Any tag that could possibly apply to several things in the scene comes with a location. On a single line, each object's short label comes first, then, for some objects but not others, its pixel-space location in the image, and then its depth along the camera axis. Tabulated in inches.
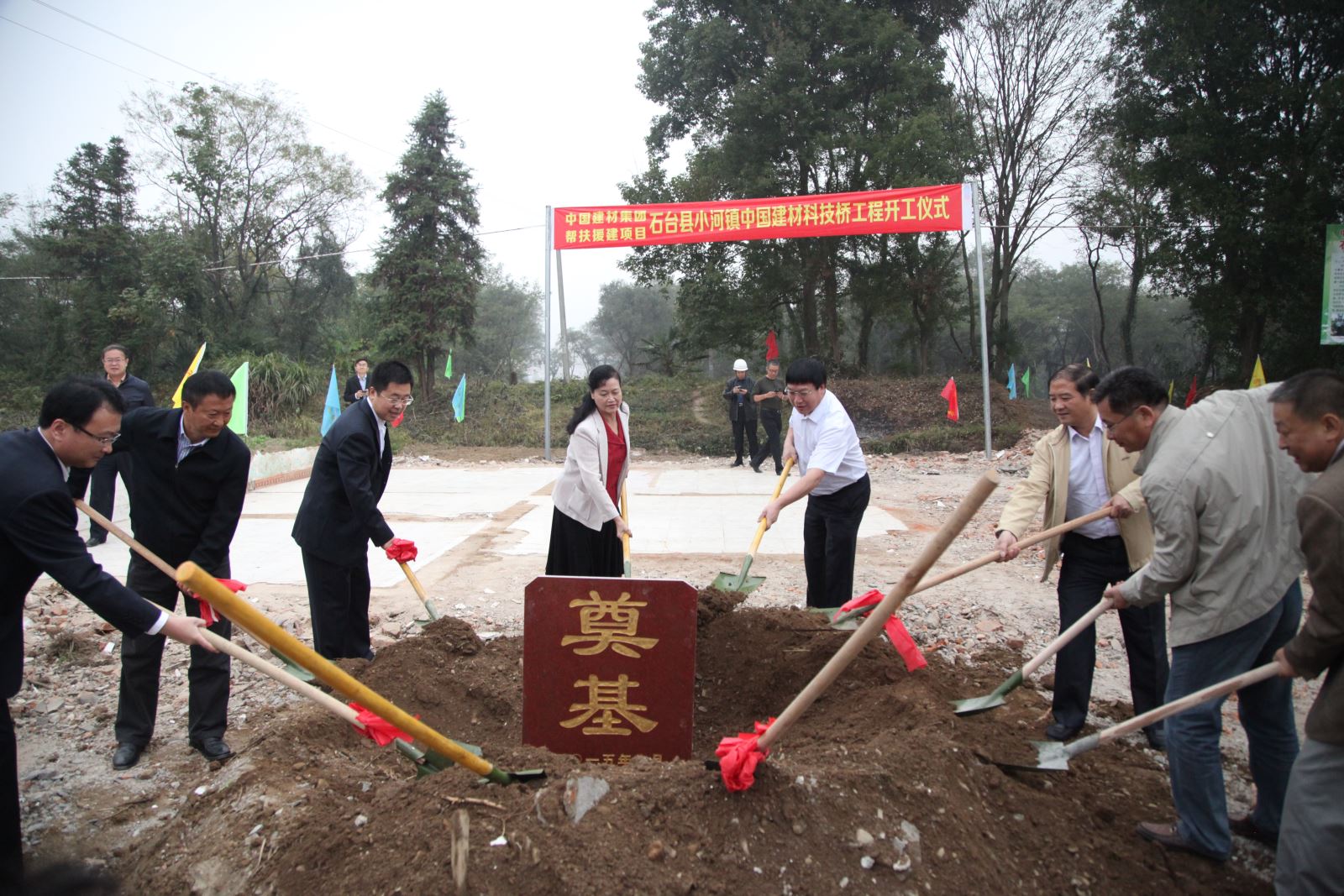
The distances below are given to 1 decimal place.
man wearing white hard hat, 485.7
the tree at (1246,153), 548.1
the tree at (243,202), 862.5
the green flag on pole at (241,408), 383.8
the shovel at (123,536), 114.6
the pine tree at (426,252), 743.1
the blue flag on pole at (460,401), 634.2
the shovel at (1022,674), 113.2
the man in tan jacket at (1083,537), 128.1
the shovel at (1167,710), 83.7
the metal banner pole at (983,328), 466.0
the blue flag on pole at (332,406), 473.1
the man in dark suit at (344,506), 142.9
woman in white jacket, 158.1
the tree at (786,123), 696.4
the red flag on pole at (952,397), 602.5
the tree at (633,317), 1710.1
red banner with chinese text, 477.1
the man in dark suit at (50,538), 89.7
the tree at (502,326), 1352.1
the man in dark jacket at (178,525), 126.3
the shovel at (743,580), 179.5
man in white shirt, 157.8
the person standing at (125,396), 230.2
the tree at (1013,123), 812.6
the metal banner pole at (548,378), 504.7
